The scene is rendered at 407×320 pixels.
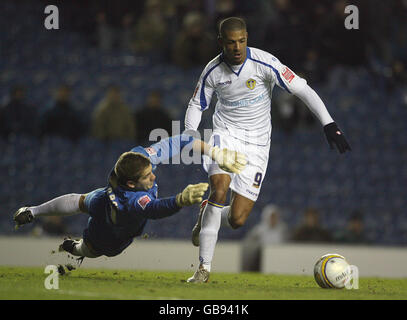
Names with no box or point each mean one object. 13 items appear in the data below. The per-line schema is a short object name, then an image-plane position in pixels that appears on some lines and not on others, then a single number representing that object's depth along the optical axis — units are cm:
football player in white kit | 739
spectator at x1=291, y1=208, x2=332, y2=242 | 1149
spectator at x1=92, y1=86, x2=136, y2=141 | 1264
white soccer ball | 730
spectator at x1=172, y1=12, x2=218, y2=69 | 1384
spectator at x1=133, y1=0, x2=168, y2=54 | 1480
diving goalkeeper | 680
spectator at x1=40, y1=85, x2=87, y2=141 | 1253
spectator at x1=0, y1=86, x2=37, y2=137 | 1266
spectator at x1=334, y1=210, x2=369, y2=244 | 1145
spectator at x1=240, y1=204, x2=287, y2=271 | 1086
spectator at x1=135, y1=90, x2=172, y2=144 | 1237
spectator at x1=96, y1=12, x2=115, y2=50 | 1531
